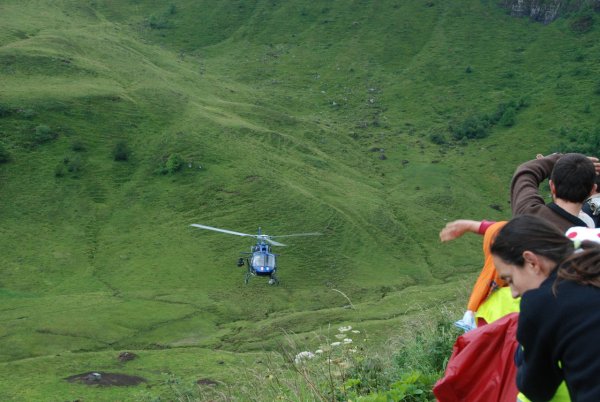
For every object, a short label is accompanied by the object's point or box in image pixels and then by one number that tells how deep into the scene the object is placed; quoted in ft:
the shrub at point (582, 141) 398.62
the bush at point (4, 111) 321.93
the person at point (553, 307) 14.10
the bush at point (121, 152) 329.31
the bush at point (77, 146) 321.73
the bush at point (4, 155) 302.45
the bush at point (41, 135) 317.22
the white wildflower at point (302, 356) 25.95
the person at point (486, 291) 22.33
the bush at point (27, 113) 323.78
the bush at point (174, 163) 320.70
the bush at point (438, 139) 454.81
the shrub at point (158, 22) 637.30
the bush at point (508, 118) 460.96
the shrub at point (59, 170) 306.76
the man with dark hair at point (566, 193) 23.06
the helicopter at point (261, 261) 191.21
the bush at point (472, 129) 458.91
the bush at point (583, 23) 583.99
